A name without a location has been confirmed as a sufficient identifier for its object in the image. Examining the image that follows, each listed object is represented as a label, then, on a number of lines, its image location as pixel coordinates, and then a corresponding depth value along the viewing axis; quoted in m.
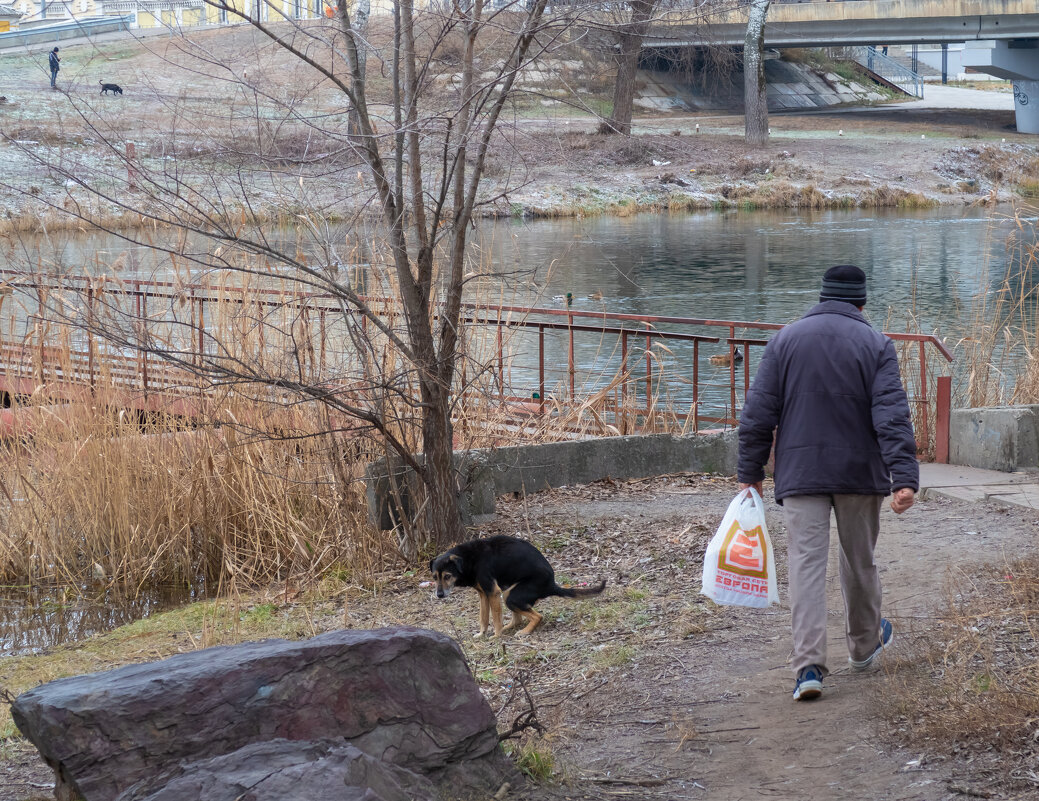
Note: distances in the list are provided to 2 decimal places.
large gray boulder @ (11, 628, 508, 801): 6.27
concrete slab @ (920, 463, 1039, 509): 14.74
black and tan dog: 11.42
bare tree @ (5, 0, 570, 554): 11.66
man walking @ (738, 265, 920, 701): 8.53
